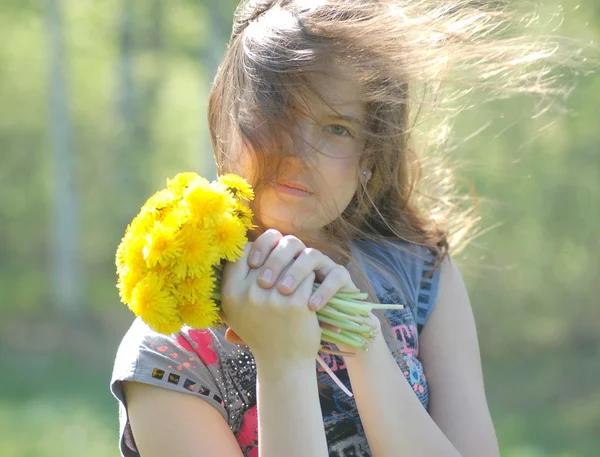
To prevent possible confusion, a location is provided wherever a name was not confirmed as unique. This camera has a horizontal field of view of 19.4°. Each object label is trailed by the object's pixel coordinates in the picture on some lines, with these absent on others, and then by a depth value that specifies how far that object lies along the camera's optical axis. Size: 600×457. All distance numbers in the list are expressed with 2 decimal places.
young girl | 1.34
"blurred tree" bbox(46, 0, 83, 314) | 8.09
